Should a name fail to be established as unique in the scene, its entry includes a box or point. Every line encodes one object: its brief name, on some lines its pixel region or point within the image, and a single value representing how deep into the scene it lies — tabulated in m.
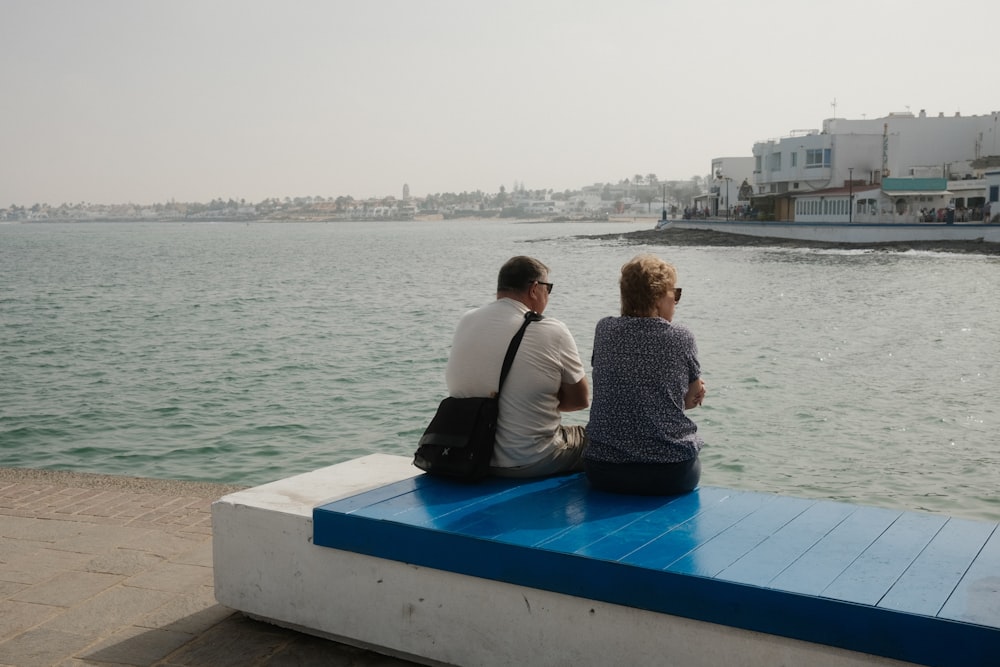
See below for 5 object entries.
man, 4.71
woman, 4.41
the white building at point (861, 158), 82.56
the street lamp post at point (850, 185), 77.43
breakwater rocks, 64.56
